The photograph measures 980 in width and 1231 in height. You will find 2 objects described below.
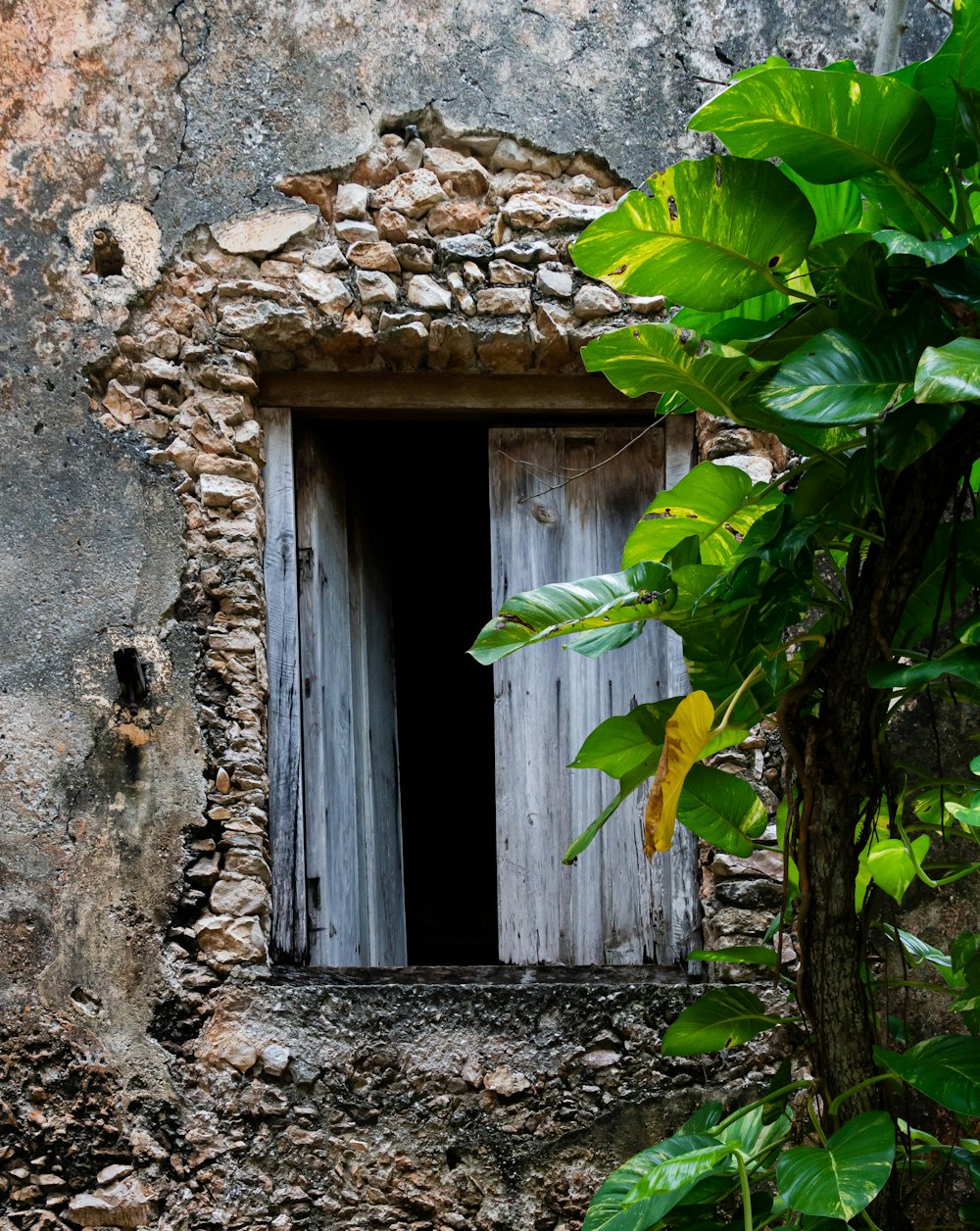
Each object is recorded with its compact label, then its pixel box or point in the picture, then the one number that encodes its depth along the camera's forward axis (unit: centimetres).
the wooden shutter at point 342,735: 293
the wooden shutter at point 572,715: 285
